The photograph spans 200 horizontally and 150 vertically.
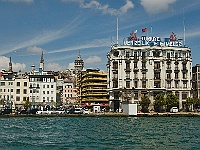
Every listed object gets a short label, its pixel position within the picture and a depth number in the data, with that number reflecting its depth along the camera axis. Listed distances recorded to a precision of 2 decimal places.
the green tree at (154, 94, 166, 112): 118.50
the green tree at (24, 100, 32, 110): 130.84
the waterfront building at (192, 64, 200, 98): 135.75
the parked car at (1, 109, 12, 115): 114.97
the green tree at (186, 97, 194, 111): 121.50
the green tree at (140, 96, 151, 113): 119.82
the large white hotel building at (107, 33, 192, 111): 124.81
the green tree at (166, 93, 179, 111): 119.38
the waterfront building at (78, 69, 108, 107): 142.62
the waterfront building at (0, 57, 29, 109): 138.88
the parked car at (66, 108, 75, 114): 117.81
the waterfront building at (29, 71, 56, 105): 141.38
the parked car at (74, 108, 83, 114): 116.89
